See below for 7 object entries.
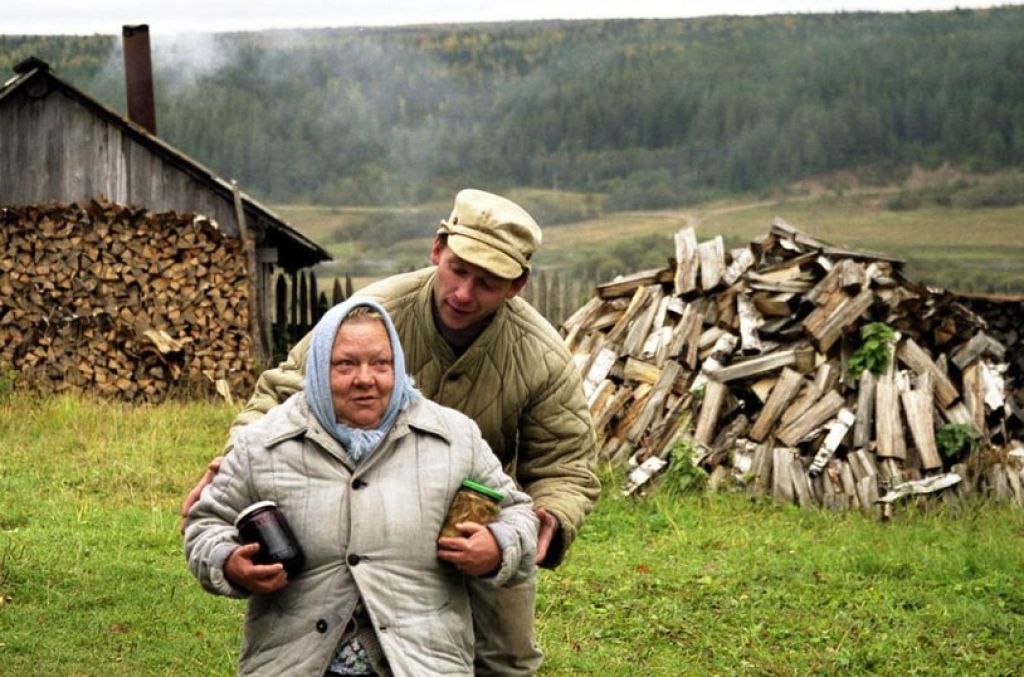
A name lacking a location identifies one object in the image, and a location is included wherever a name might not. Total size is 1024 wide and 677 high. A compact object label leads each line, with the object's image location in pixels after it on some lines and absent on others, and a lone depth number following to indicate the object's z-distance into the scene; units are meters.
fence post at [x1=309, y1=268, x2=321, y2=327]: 17.81
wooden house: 15.59
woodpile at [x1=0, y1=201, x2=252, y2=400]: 15.17
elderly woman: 3.65
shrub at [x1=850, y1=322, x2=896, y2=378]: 11.09
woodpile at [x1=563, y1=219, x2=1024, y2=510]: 10.78
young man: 4.26
